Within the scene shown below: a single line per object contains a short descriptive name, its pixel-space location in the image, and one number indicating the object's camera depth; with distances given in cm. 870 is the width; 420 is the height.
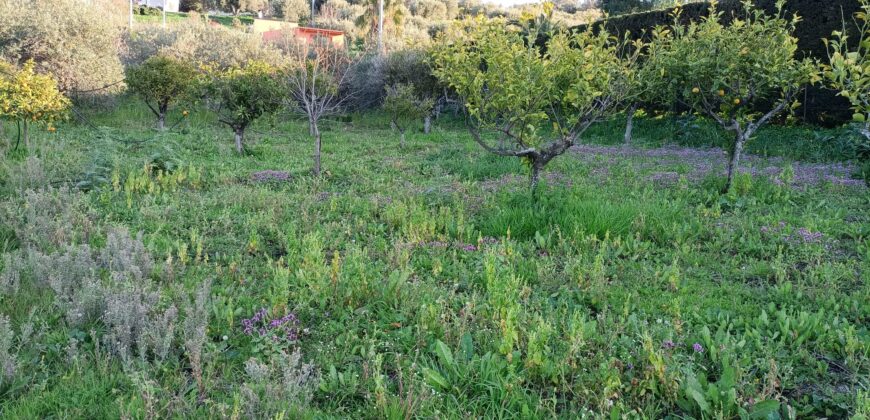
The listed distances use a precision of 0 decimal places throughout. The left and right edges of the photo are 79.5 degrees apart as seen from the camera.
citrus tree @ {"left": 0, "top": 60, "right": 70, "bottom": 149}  941
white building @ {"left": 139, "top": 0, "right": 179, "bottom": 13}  5360
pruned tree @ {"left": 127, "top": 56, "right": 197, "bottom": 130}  1525
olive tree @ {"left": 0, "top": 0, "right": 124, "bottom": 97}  1627
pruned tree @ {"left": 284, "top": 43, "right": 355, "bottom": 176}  1076
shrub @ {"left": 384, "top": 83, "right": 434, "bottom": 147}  1611
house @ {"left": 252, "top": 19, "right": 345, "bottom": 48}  2706
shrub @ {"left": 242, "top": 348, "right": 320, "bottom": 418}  246
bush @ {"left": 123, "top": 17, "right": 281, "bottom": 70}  2297
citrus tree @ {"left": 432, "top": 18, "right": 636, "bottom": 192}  627
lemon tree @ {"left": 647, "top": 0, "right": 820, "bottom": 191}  745
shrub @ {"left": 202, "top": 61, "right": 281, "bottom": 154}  1236
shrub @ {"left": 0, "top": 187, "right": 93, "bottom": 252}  497
